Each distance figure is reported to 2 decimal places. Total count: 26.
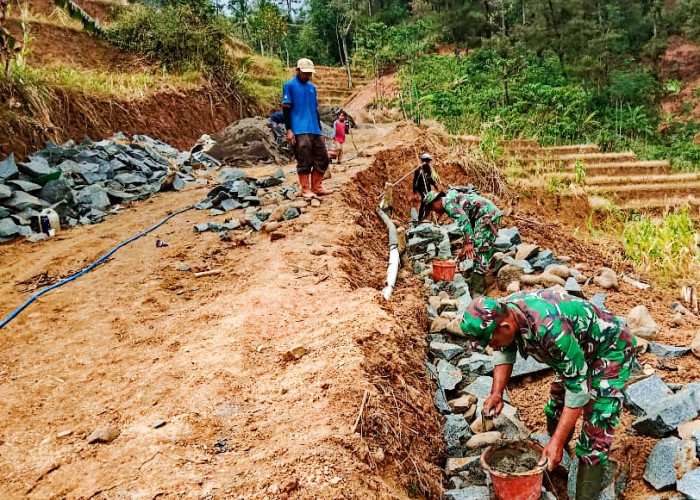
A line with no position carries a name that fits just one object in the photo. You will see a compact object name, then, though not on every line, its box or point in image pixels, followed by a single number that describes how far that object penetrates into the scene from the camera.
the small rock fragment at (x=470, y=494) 2.40
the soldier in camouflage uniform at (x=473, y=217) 5.19
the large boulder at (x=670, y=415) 2.57
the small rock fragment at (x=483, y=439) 2.85
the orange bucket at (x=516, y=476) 2.23
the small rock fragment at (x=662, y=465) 2.36
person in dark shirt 6.83
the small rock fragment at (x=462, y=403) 3.28
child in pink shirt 9.36
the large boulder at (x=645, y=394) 2.91
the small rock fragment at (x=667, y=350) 3.50
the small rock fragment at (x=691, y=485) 2.13
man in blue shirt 5.77
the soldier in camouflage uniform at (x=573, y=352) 2.26
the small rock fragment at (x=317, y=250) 4.64
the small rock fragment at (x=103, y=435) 2.39
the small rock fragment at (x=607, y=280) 5.23
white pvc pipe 4.27
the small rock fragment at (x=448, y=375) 3.50
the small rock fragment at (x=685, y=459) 2.29
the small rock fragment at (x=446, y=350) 3.89
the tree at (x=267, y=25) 26.88
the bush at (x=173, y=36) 13.56
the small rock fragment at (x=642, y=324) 3.85
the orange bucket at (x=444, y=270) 5.46
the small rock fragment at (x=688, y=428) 2.44
